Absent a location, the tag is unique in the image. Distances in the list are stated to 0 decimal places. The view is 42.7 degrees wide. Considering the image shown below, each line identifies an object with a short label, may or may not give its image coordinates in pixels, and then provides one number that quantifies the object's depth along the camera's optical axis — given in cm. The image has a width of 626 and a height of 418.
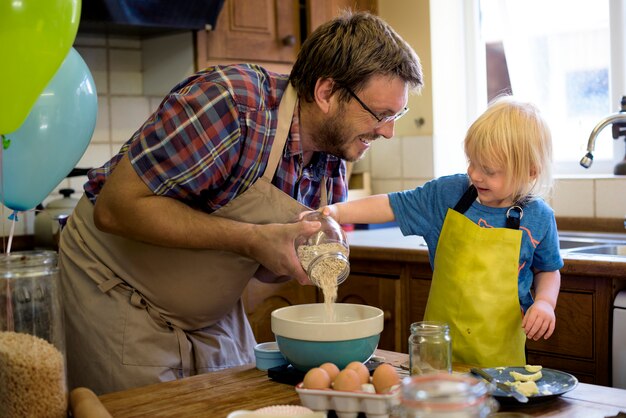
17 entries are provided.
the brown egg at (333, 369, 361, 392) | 106
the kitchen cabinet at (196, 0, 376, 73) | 281
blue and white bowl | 123
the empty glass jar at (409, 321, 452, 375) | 120
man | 147
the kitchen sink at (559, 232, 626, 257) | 237
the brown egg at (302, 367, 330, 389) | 108
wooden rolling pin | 104
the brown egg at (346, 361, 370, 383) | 111
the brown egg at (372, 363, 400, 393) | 108
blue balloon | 184
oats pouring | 135
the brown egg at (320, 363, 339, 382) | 111
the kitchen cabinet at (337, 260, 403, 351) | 246
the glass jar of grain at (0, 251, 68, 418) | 106
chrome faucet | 234
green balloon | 138
